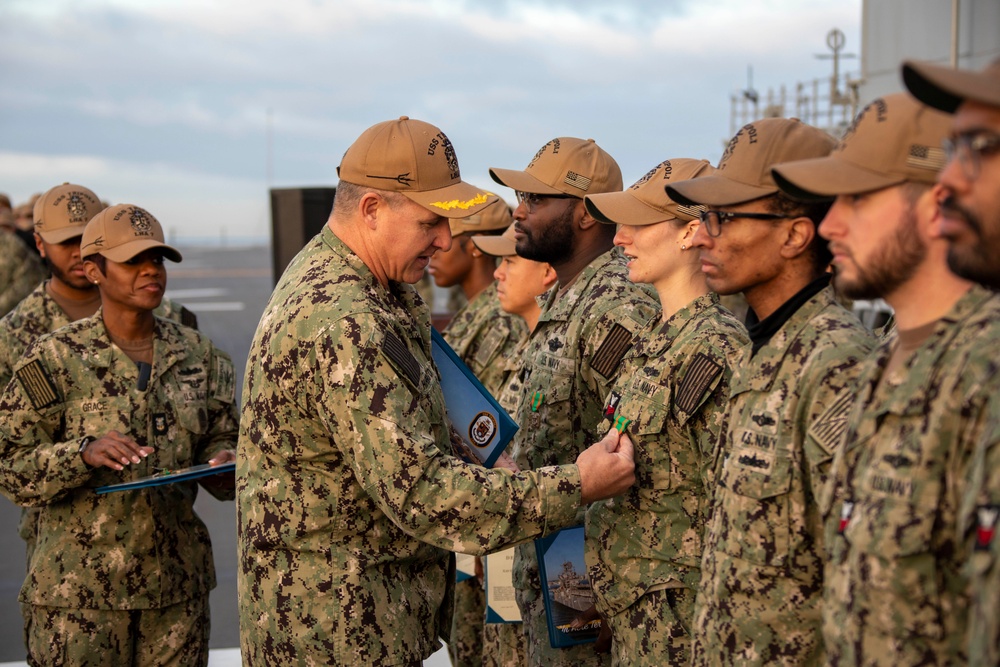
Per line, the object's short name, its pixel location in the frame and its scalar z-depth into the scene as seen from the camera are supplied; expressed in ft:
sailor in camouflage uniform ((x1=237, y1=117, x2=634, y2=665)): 9.66
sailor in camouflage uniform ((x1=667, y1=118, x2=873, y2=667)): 8.18
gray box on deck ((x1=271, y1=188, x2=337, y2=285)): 29.84
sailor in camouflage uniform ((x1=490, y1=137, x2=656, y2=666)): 12.80
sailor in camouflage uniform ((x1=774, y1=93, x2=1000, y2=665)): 6.08
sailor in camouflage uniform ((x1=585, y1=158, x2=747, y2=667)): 10.41
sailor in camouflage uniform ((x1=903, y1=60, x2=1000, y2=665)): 5.36
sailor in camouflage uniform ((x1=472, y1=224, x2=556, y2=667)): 16.19
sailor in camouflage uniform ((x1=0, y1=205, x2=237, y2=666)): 13.50
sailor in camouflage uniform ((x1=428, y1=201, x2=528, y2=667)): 18.08
